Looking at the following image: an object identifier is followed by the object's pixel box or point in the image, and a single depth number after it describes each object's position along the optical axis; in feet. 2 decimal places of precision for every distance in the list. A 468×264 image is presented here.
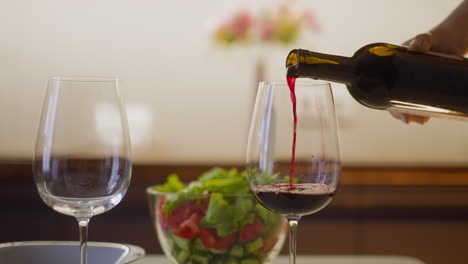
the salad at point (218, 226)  5.86
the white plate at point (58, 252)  5.29
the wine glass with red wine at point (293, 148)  5.36
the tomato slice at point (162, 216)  5.99
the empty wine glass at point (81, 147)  5.14
